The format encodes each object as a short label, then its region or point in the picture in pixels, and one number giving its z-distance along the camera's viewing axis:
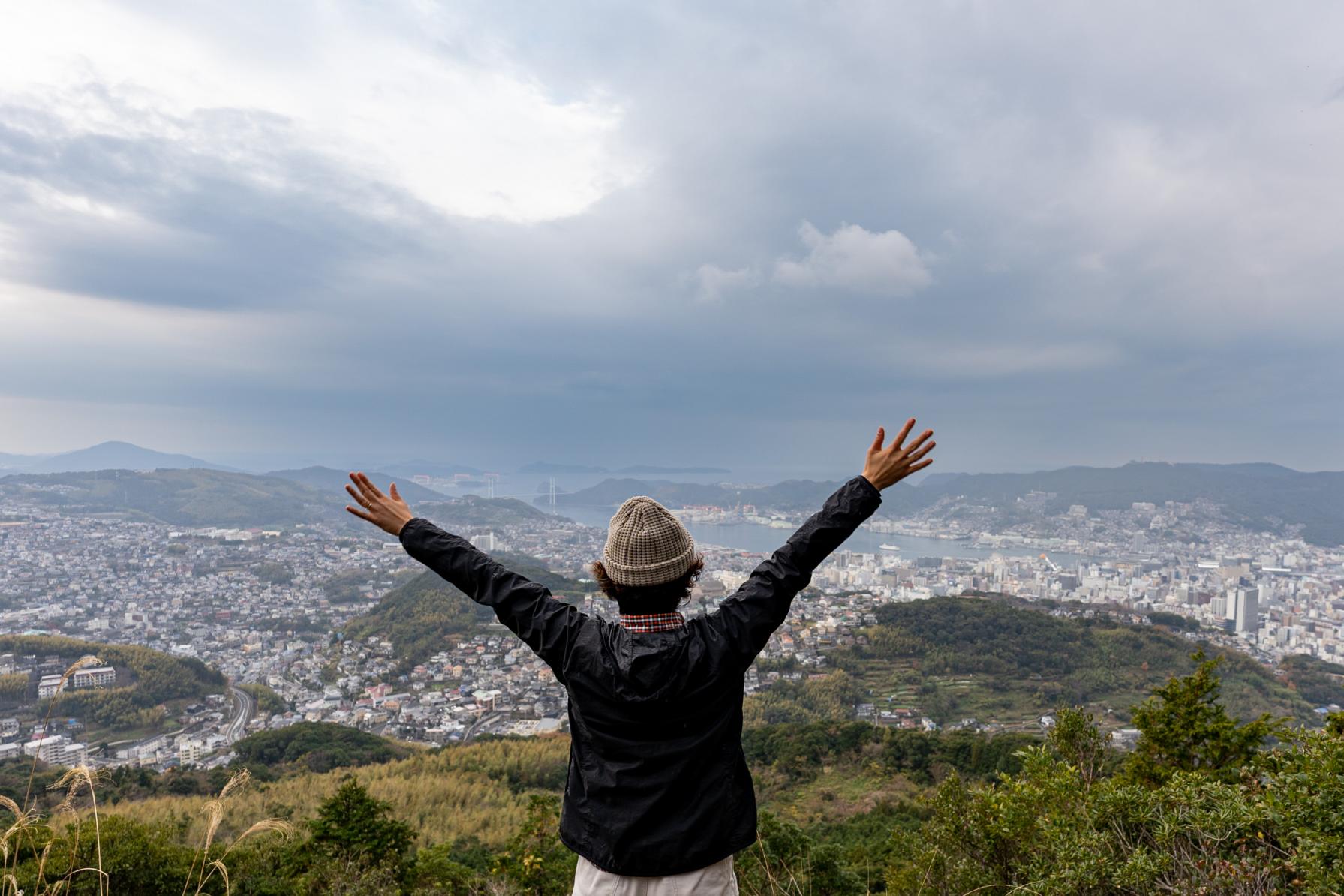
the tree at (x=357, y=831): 6.97
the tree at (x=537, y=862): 5.56
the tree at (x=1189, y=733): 6.48
